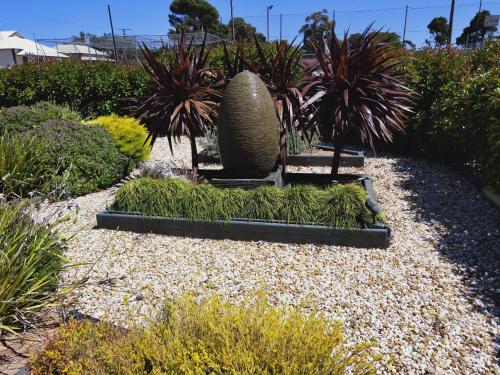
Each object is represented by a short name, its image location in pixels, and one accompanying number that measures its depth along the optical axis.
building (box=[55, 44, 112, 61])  27.67
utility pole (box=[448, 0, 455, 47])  24.39
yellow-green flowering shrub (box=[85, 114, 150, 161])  6.98
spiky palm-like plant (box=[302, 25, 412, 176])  5.04
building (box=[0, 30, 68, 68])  24.38
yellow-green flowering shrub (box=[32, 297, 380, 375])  1.89
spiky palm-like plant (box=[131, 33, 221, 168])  5.60
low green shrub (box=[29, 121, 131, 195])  5.84
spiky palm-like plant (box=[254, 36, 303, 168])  5.50
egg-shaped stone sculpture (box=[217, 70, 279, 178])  5.05
